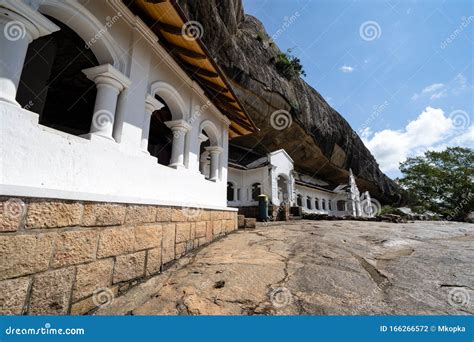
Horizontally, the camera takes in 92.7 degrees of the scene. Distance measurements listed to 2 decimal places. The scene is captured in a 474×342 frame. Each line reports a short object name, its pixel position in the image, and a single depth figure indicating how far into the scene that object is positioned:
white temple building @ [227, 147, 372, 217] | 16.38
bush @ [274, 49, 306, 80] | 19.14
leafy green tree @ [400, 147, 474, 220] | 25.84
